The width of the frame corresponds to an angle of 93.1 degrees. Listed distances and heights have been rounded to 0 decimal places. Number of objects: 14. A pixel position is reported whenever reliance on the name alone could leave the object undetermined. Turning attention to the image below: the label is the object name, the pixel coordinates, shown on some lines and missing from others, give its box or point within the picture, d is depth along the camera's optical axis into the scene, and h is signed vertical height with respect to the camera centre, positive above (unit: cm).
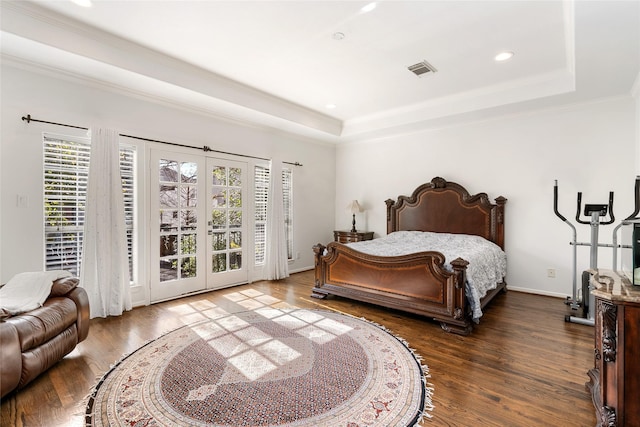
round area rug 172 -117
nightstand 557 -50
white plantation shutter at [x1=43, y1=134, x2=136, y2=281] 302 +11
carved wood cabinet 142 -71
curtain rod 286 +85
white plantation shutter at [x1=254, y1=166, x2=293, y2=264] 498 +3
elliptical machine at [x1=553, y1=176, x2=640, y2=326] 300 -47
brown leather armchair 180 -85
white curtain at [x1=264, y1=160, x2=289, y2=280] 500 -31
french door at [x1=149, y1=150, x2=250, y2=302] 383 -20
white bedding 311 -52
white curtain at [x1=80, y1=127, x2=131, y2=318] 316 -26
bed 299 -64
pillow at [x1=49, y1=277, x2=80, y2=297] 242 -63
